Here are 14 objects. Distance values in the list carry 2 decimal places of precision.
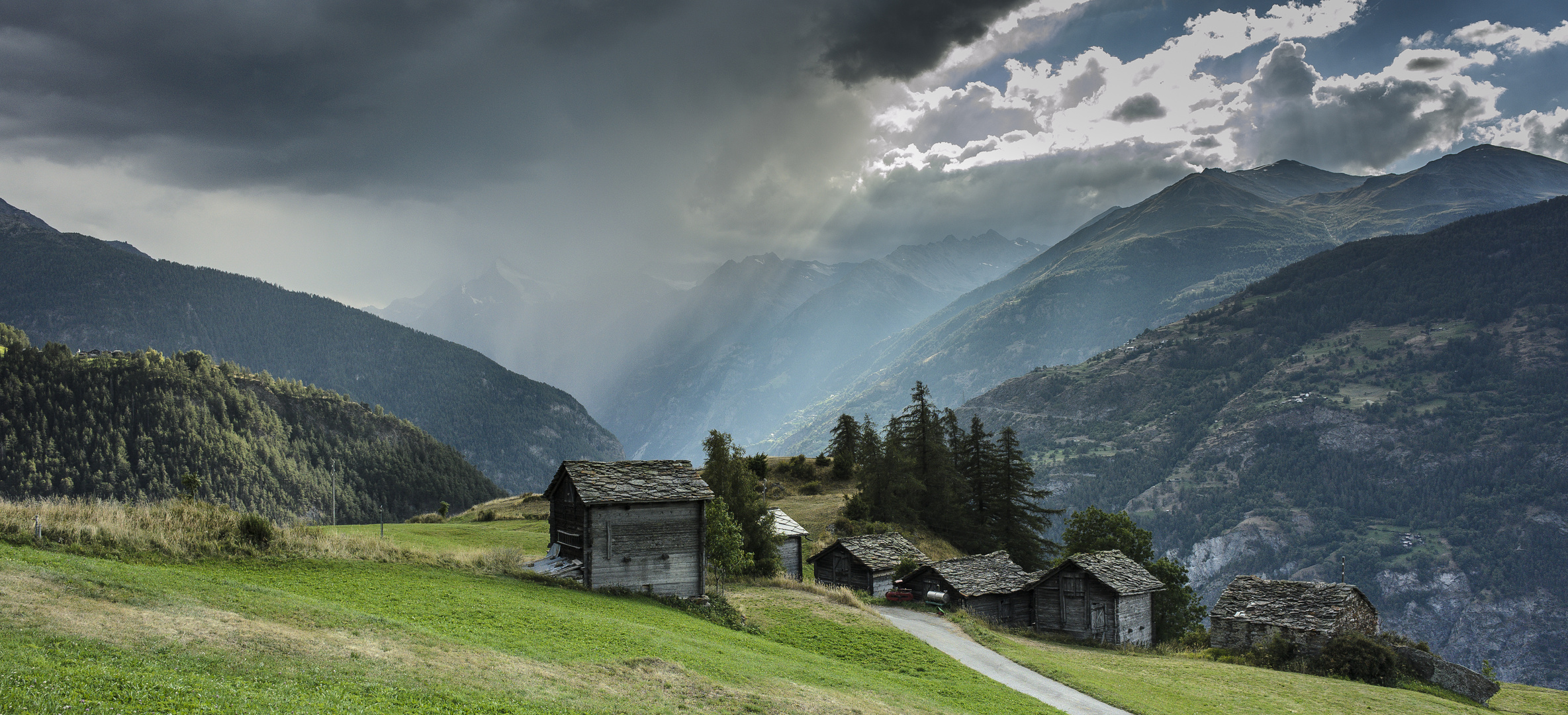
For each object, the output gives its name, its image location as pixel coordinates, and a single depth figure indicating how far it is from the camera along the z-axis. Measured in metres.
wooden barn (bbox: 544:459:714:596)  33.56
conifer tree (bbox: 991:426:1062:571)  77.06
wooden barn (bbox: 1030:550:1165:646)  50.19
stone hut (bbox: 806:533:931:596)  56.44
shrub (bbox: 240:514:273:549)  26.30
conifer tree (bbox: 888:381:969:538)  79.75
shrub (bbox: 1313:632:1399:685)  41.91
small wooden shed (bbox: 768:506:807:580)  59.97
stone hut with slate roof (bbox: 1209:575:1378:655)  45.75
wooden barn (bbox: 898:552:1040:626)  51.88
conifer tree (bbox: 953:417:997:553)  78.19
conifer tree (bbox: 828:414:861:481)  100.12
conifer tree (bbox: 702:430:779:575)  49.59
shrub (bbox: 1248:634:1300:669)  45.44
